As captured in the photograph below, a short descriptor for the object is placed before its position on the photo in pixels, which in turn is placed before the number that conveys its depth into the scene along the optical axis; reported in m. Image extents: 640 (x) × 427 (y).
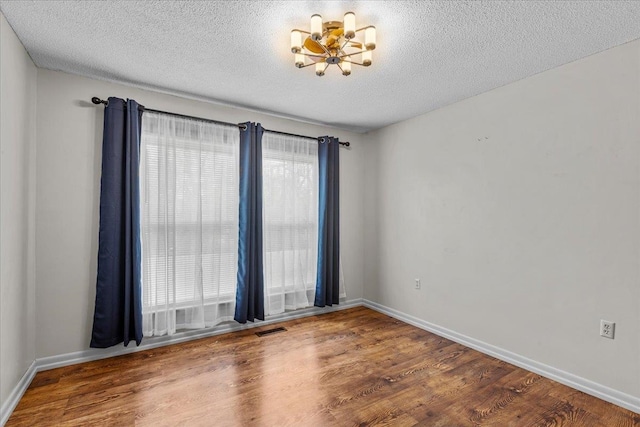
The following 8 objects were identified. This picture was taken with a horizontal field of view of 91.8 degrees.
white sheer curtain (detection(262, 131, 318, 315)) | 3.52
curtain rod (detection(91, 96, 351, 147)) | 2.58
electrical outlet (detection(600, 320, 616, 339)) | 2.10
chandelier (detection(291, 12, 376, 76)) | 1.73
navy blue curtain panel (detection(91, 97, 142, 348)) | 2.58
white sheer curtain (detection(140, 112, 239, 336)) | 2.83
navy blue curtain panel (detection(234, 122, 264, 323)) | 3.25
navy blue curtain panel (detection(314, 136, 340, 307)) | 3.84
